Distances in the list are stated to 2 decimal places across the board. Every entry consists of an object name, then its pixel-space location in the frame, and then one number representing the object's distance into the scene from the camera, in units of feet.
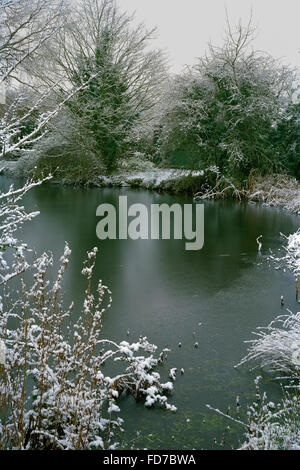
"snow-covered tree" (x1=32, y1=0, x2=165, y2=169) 70.54
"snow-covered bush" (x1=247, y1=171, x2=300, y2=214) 48.18
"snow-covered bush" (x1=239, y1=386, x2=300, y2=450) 8.64
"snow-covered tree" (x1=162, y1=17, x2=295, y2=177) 52.95
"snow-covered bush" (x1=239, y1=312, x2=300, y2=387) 12.67
